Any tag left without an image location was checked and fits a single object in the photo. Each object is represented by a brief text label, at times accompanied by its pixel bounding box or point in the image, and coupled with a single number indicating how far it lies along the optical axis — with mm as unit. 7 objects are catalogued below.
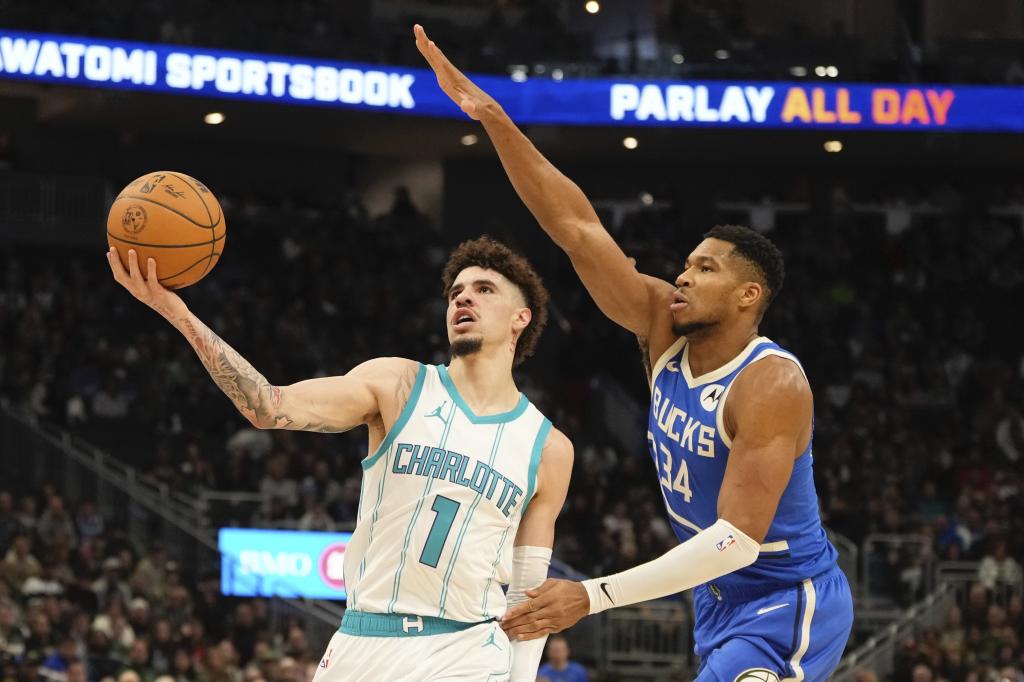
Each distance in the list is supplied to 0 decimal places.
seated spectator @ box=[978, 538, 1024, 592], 17766
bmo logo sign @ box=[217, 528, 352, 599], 17719
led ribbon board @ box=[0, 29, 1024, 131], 22250
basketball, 5082
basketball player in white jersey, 5254
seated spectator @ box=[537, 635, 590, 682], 13508
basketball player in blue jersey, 5316
